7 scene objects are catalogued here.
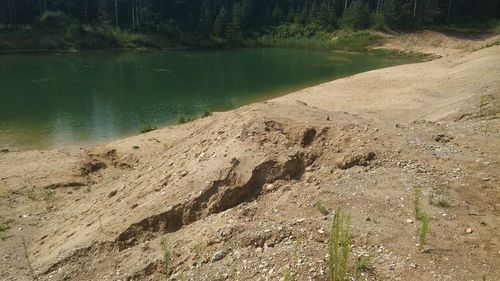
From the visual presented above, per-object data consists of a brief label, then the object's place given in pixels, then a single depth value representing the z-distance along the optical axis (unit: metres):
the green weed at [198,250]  8.23
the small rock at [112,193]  12.81
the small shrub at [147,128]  24.17
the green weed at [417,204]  8.39
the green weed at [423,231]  7.45
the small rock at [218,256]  8.07
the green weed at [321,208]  8.69
